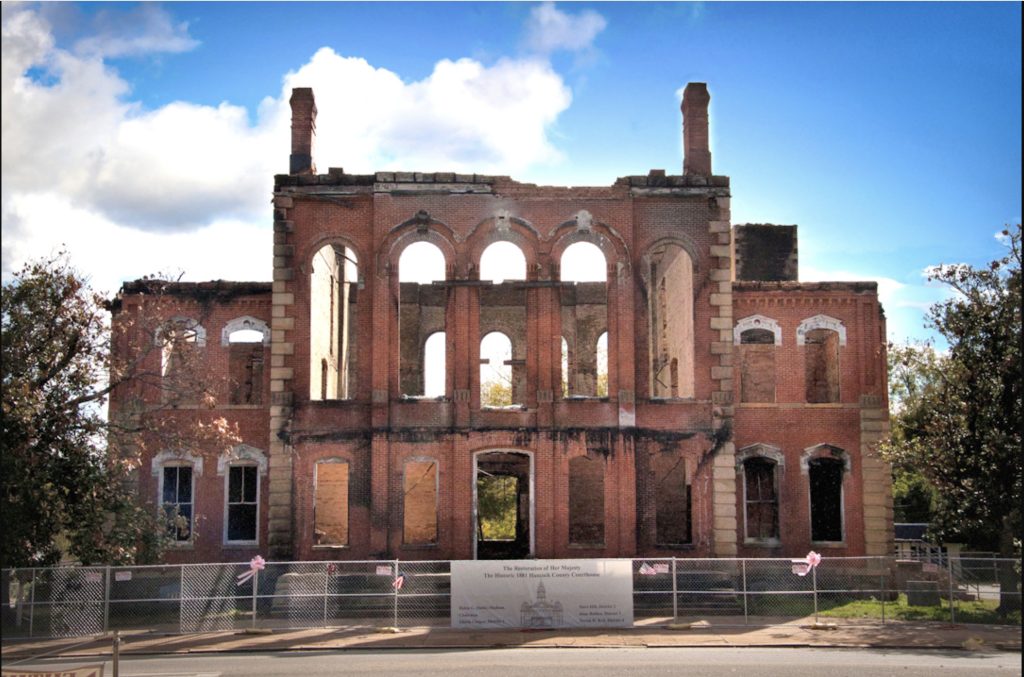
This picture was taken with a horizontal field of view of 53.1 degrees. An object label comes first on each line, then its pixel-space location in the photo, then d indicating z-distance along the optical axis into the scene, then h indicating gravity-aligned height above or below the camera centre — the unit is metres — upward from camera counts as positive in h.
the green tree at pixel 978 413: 23.27 +1.18
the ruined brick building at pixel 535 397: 25.67 +1.78
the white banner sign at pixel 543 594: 21.58 -2.69
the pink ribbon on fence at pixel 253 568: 21.64 -2.13
